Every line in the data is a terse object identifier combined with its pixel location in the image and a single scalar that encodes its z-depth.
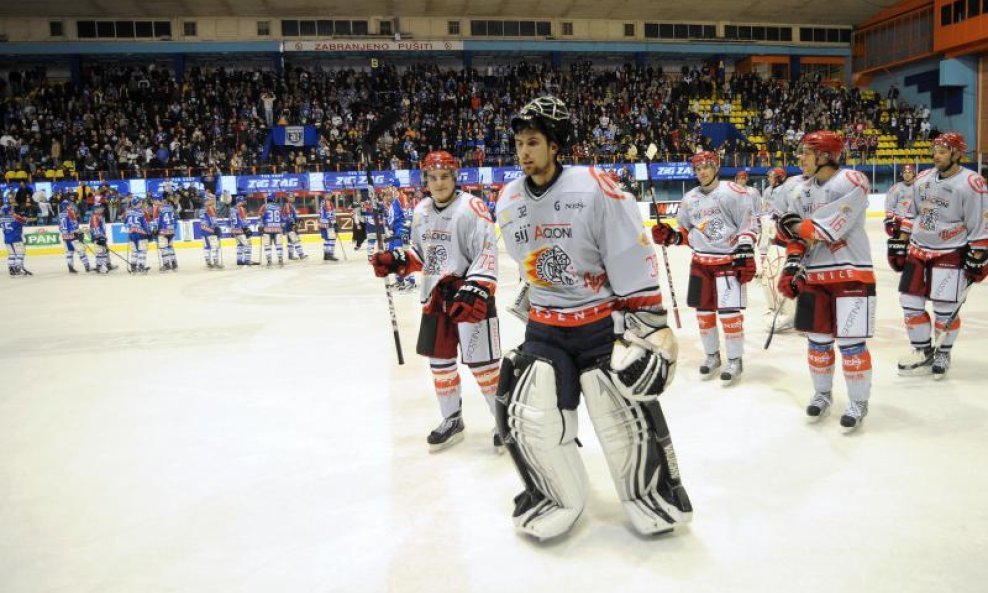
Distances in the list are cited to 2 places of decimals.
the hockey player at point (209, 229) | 15.67
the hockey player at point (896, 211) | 5.77
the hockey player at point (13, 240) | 15.56
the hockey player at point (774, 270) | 7.48
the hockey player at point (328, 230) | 16.16
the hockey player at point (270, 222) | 15.94
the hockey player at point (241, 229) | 15.94
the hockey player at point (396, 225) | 12.02
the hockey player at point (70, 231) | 15.59
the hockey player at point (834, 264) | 4.18
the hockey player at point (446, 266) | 4.13
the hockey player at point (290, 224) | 16.27
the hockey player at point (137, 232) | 15.32
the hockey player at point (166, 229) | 15.68
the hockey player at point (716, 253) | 5.55
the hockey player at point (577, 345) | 2.81
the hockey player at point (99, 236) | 15.75
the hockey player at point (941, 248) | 5.22
